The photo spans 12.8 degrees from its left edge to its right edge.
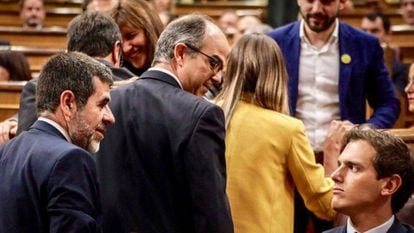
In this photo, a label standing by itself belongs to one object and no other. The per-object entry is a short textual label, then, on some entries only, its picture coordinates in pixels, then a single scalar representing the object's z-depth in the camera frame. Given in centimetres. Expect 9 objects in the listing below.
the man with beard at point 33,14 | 1638
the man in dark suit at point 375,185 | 578
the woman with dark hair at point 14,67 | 1082
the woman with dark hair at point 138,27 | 716
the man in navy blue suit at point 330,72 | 813
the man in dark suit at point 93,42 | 646
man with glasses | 532
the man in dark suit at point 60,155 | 468
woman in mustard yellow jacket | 633
